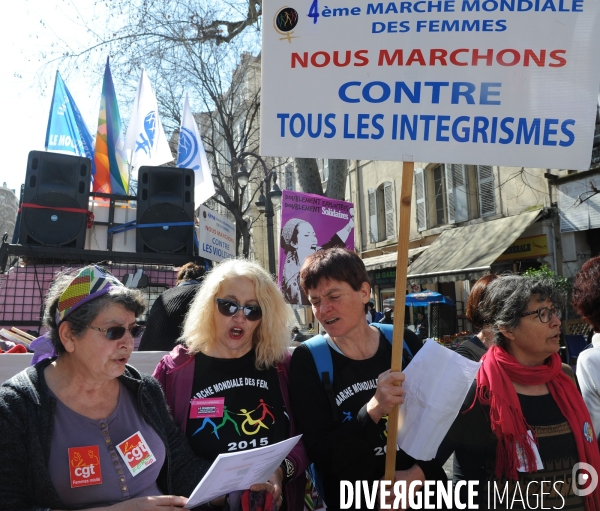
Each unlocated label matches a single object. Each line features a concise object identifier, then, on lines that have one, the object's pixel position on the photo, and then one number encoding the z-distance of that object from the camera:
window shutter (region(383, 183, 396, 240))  19.17
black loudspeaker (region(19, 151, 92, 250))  5.98
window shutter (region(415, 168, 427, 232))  17.59
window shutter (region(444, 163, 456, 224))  16.44
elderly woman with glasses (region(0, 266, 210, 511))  1.81
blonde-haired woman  2.27
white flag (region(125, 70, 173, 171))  9.02
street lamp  11.76
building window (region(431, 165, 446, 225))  17.02
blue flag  8.95
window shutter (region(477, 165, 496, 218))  15.14
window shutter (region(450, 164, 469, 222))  15.95
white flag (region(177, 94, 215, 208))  8.40
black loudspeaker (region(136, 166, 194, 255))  6.57
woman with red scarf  2.10
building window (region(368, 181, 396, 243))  19.47
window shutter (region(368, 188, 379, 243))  20.23
